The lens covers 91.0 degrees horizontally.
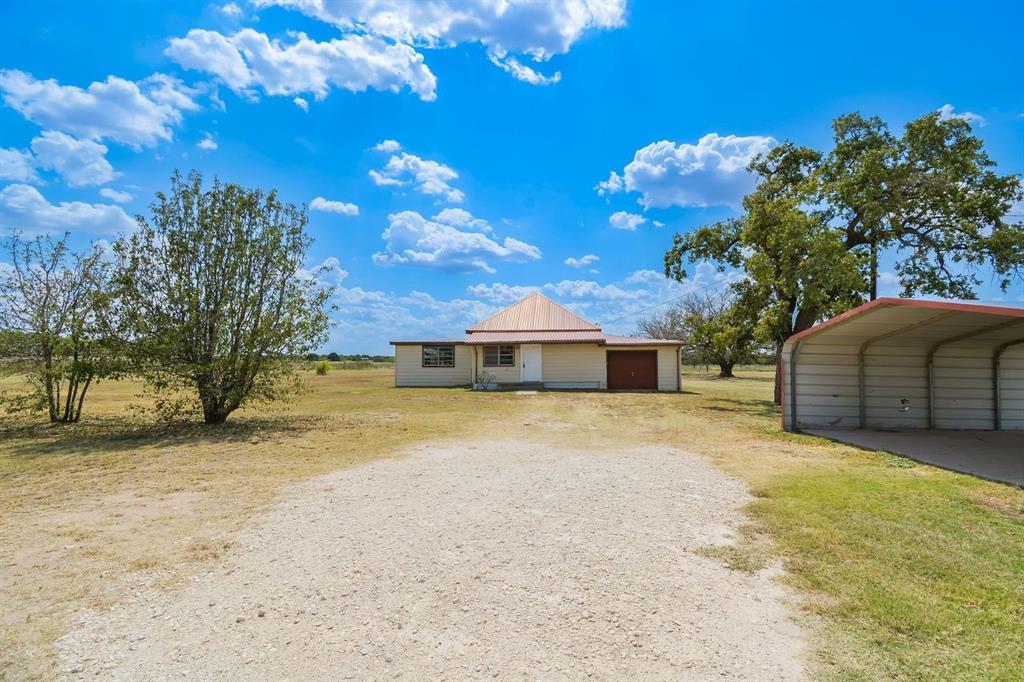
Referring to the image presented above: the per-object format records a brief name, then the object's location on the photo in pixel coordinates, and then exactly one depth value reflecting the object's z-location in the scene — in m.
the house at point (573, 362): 23.89
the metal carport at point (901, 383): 11.28
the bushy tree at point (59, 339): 10.78
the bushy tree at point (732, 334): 18.45
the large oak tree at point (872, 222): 14.97
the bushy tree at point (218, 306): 10.80
